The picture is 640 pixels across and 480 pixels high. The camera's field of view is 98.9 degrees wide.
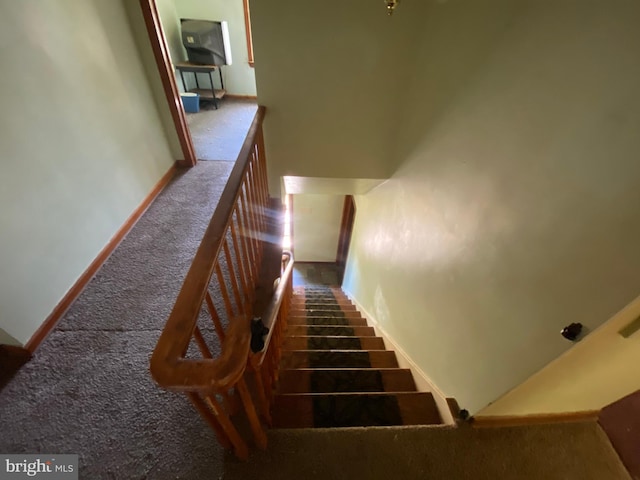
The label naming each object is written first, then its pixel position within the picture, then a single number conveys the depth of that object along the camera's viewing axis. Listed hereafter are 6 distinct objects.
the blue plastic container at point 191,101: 4.00
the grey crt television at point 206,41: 3.94
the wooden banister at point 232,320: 0.64
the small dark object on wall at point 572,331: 0.81
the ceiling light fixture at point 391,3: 1.35
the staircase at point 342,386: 1.51
